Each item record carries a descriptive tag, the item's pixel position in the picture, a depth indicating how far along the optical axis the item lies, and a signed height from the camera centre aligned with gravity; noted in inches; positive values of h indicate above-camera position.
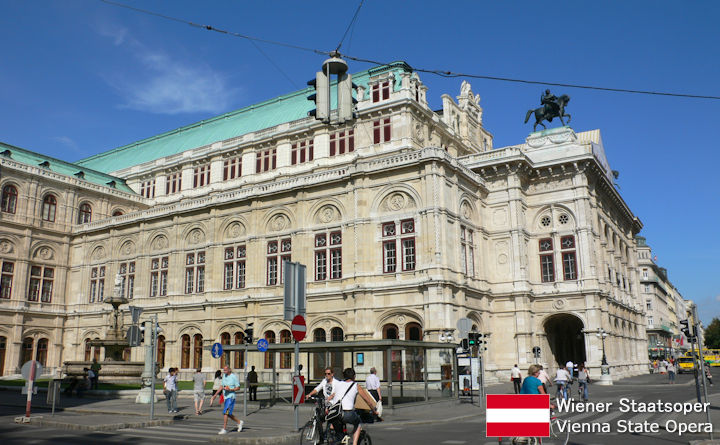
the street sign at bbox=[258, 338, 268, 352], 865.5 +10.3
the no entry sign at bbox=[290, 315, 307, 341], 622.8 +25.6
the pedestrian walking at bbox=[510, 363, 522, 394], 1133.4 -51.8
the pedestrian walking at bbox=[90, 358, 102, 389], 1255.6 -38.5
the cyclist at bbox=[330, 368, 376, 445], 444.1 -35.2
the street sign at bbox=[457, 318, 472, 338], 1018.1 +41.8
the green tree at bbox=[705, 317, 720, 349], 5110.2 +107.9
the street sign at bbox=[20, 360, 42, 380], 743.3 -21.9
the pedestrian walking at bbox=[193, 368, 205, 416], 895.7 -55.3
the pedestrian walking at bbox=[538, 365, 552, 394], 790.7 -36.5
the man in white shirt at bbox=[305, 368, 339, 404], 508.6 -31.2
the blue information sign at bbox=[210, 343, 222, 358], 932.6 +4.3
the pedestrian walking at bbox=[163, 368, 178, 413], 915.4 -56.0
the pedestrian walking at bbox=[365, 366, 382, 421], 808.7 -45.3
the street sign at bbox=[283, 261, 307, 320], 641.6 +66.1
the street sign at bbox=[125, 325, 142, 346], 911.7 +26.9
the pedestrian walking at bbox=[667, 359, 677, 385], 1485.2 -60.2
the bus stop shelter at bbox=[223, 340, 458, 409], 965.8 -16.5
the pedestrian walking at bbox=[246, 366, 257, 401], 1121.4 -59.5
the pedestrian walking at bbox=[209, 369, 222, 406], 930.1 -49.7
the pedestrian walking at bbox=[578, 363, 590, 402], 964.0 -49.9
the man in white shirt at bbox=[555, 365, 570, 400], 937.0 -48.0
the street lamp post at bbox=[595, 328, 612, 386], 1502.2 -50.4
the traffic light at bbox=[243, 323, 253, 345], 894.4 +24.6
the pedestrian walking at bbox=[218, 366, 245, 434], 667.4 -45.3
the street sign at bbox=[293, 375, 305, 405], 616.7 -39.1
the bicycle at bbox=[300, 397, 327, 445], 489.4 -61.7
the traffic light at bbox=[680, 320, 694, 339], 653.9 +19.9
